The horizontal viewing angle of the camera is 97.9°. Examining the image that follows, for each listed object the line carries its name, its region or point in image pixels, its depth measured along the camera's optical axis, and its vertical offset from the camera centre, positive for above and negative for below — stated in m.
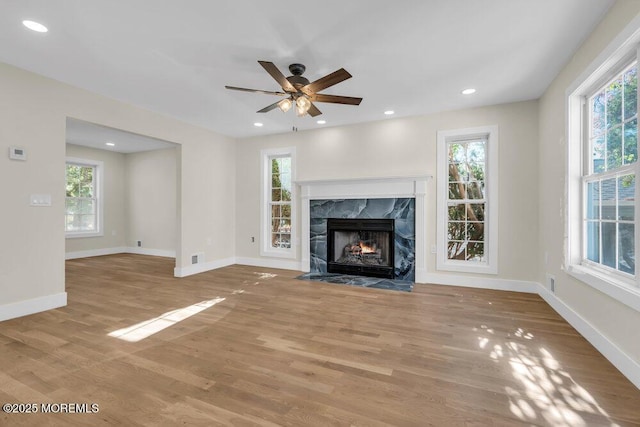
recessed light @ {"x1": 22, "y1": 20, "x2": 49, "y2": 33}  2.26 +1.57
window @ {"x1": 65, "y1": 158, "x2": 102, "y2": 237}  6.47 +0.42
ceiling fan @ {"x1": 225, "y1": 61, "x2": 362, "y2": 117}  2.58 +1.21
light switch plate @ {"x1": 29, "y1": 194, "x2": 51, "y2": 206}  3.09 +0.18
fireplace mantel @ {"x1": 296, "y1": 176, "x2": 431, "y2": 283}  4.35 +0.36
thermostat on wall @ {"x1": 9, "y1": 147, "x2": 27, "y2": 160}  2.92 +0.66
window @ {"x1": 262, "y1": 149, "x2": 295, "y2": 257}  5.51 +0.24
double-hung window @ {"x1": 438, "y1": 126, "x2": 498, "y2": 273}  4.14 +0.21
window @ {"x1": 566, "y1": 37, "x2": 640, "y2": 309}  2.10 +0.35
